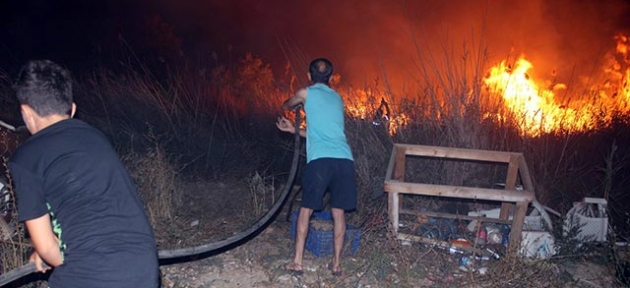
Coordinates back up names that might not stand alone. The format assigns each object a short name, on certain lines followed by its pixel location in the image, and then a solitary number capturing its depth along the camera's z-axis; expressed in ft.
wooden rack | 16.66
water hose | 9.02
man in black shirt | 7.16
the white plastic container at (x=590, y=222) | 18.56
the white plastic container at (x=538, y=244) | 17.58
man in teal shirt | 15.40
